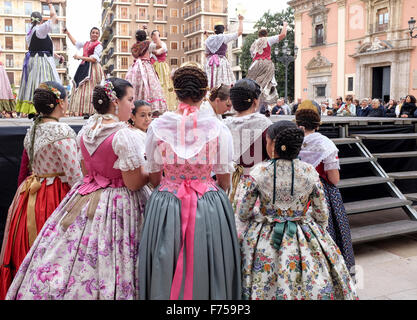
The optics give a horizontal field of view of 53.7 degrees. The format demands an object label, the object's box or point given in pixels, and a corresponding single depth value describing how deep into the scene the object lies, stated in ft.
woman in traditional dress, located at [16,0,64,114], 22.54
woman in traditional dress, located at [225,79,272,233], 11.12
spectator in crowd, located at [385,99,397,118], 44.73
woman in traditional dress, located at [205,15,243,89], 24.47
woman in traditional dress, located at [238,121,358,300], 8.28
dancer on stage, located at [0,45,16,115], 26.16
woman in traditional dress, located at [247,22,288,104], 27.17
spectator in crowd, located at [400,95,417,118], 34.94
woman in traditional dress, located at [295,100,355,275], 11.35
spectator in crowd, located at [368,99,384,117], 37.24
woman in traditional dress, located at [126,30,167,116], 22.41
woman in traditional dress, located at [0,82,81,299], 9.84
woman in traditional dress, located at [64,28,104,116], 23.24
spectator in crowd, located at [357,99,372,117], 39.24
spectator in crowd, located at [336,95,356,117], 43.06
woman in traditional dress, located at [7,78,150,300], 8.15
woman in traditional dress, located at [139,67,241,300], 7.65
